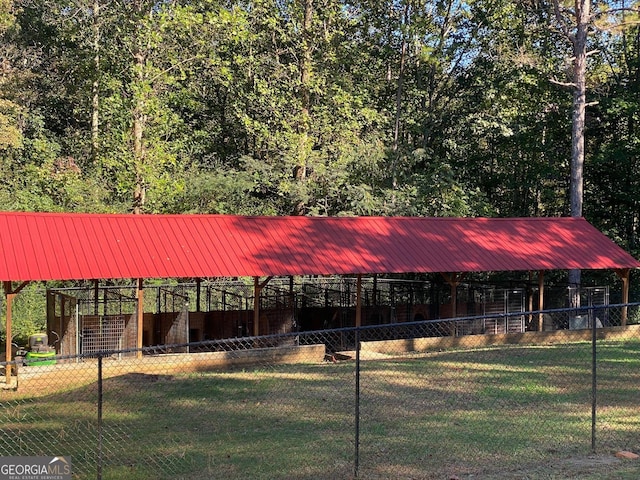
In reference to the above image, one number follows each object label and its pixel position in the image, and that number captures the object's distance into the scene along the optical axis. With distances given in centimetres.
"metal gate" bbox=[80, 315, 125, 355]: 1722
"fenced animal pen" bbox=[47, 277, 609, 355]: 1756
